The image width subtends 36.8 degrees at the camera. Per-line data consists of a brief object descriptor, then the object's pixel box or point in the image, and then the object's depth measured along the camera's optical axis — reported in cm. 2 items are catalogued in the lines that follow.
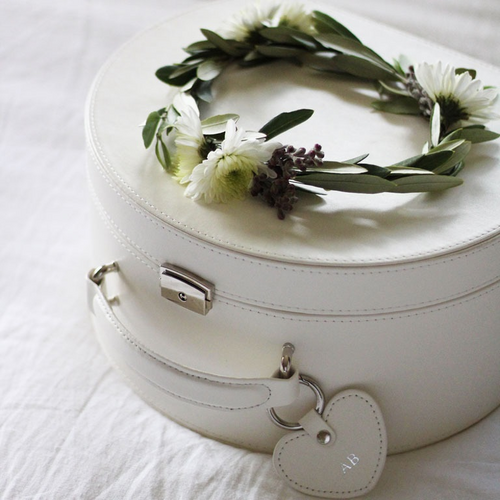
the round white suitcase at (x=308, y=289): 78
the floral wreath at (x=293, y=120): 81
